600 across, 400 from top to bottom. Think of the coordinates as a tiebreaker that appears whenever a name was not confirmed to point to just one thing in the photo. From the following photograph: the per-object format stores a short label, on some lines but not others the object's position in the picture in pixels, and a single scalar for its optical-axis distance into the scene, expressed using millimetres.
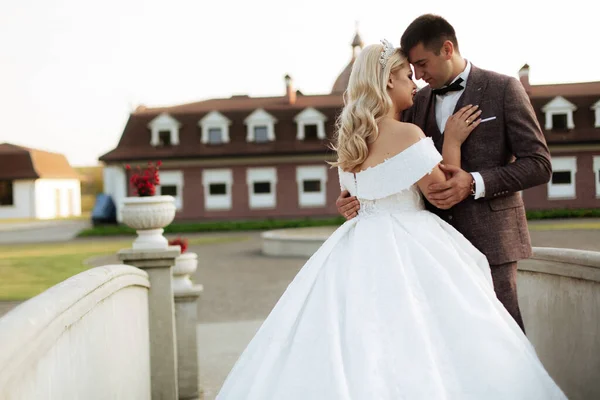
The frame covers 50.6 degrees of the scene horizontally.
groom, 3076
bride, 2594
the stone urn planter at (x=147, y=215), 5223
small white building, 44594
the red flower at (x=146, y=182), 5602
